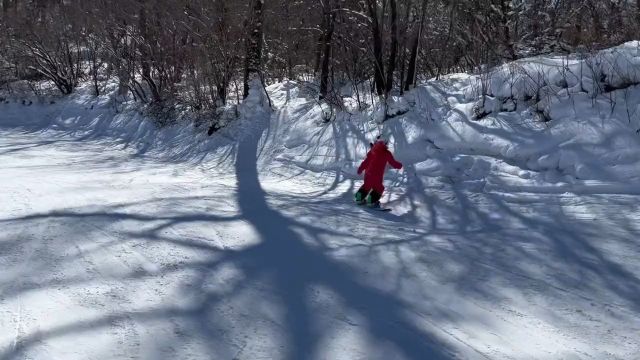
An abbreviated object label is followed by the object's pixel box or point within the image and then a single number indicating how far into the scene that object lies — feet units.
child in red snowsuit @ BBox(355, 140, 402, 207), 26.71
